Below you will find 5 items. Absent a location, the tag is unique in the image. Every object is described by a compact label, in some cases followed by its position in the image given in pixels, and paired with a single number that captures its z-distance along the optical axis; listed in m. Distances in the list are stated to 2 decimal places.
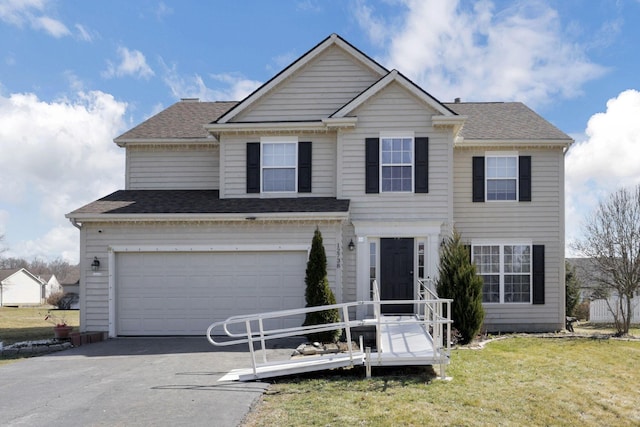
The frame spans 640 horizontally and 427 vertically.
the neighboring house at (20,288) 66.50
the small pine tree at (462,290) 11.86
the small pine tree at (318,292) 11.80
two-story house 13.57
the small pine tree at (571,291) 20.09
